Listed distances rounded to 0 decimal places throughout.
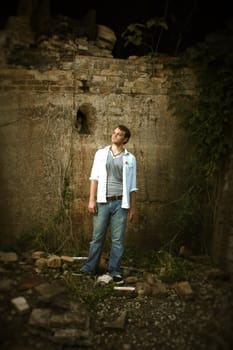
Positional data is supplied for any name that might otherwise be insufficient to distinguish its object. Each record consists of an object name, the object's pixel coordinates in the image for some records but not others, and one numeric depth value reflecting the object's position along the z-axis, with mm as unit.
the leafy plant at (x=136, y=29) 5145
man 4258
